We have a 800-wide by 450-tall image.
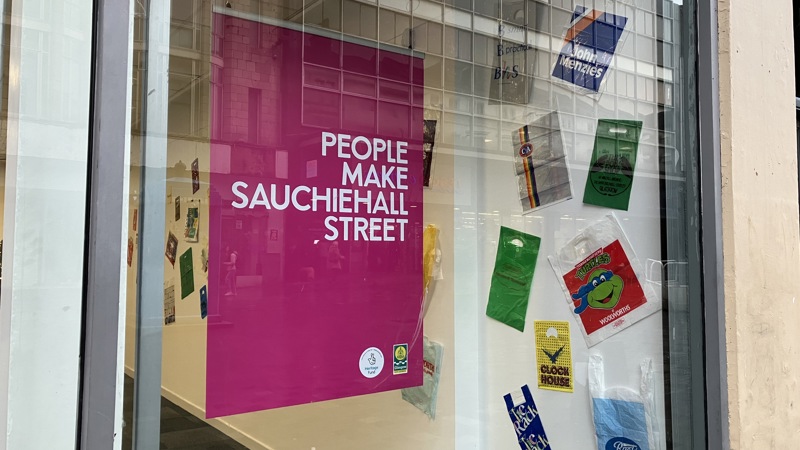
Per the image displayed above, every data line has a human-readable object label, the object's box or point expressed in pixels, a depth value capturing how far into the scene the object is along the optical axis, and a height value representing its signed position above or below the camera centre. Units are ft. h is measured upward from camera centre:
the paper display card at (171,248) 4.44 +0.00
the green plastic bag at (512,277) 8.58 -0.37
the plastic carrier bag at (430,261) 8.16 -0.16
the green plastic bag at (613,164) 7.38 +1.06
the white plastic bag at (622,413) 7.04 -1.90
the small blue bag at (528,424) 8.41 -2.40
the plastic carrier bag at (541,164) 8.20 +1.18
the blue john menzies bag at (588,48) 7.73 +2.59
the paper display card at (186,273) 5.45 -0.22
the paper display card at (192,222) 5.39 +0.23
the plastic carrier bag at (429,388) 8.67 -1.96
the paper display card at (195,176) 5.32 +0.62
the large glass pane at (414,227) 5.47 +0.25
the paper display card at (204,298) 5.79 -0.47
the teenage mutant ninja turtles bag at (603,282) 7.21 -0.37
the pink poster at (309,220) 5.82 +0.30
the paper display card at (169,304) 4.36 -0.41
